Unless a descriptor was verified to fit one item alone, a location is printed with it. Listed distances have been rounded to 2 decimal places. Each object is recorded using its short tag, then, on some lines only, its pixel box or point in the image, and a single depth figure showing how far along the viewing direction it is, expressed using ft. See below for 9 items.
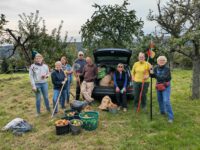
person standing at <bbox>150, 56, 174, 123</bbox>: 20.01
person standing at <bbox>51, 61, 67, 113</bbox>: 23.08
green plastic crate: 18.35
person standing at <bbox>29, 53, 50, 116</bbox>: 22.02
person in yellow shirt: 22.71
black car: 25.16
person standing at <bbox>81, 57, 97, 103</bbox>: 25.67
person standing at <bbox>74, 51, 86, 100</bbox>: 27.48
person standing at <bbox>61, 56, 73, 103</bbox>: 27.08
